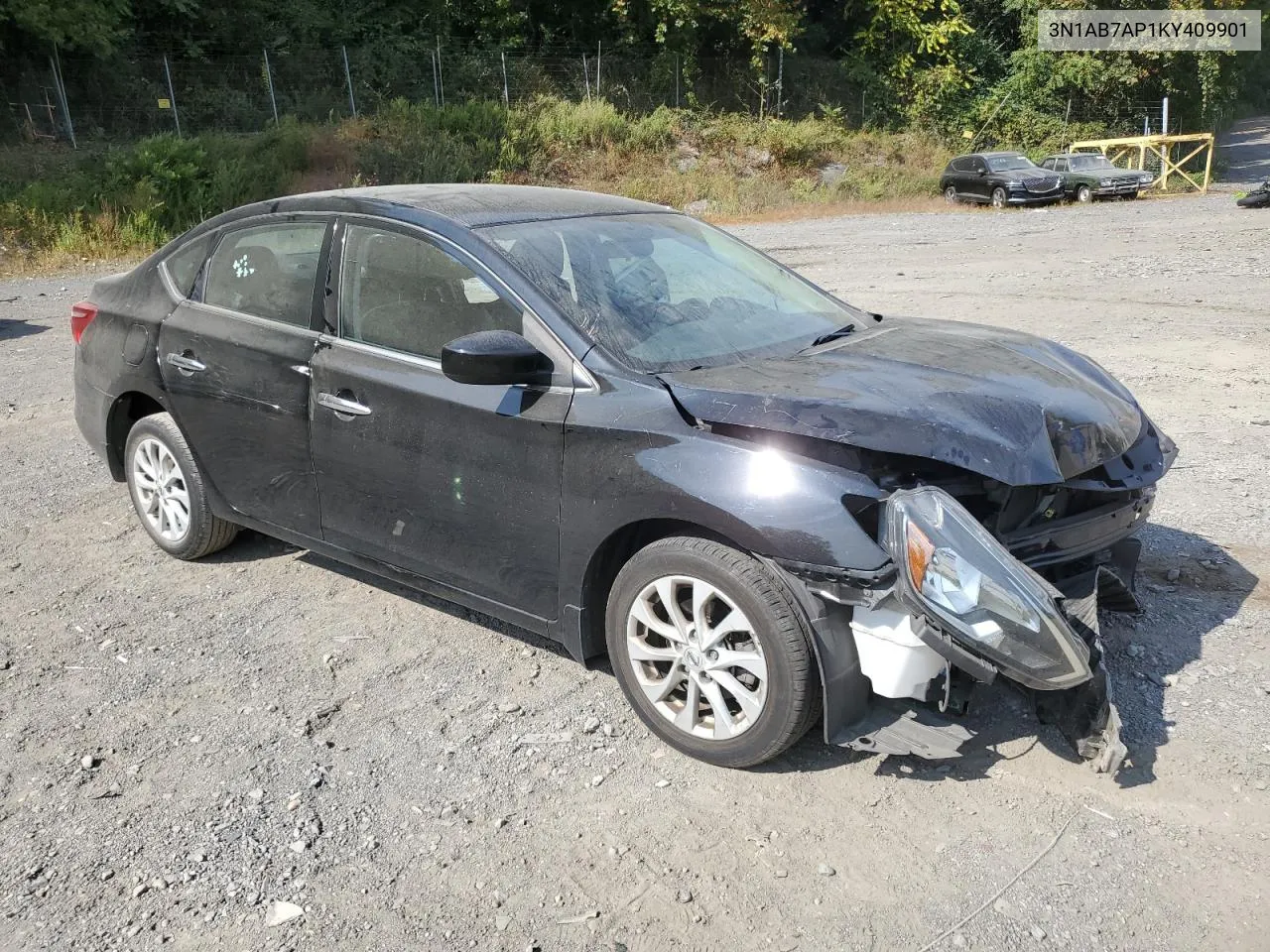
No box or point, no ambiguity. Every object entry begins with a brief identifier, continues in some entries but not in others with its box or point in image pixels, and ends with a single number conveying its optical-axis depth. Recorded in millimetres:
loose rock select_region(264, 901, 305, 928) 2840
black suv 27172
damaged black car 3135
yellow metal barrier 31781
